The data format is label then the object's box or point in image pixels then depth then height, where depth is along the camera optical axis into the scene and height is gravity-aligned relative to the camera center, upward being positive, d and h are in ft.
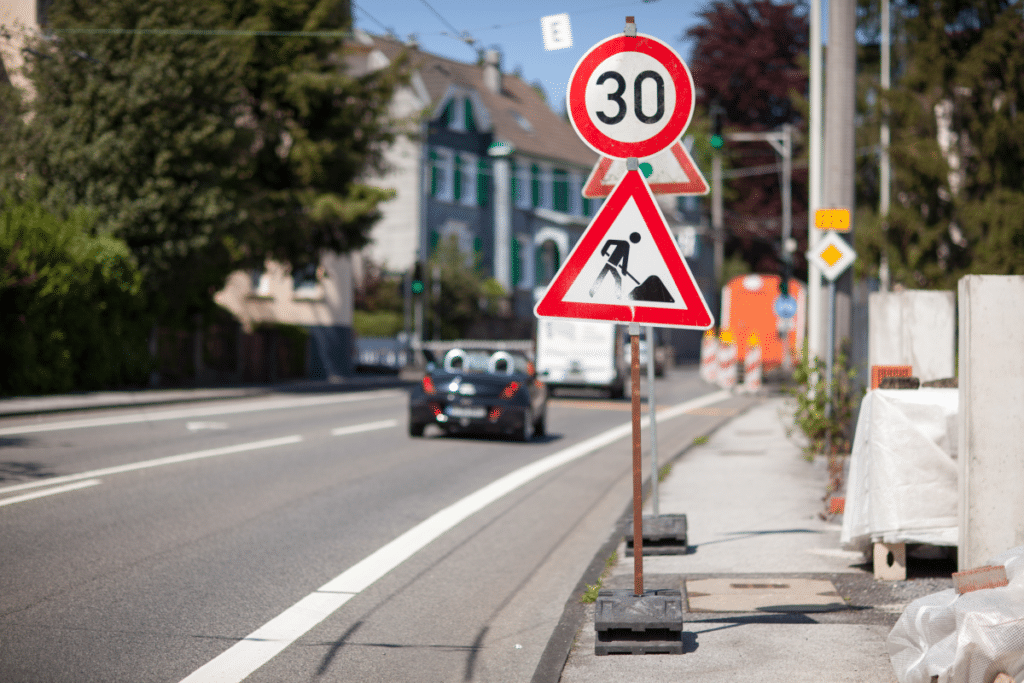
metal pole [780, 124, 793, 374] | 118.32 +18.31
